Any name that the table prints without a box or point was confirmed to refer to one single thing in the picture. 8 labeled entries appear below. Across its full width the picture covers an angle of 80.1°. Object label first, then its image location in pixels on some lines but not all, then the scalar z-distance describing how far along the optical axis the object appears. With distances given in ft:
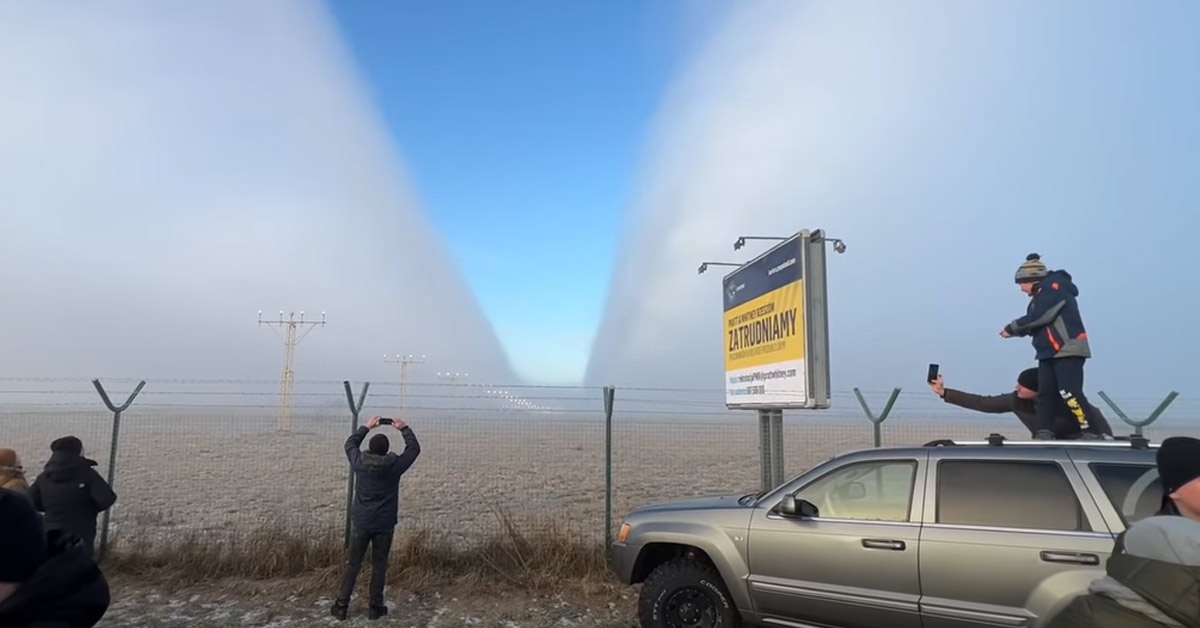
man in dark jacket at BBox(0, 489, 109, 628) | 6.42
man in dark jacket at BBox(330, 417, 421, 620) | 20.97
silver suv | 13.80
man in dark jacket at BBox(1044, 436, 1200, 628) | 6.86
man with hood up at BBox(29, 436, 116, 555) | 18.98
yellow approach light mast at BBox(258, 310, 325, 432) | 33.01
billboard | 24.43
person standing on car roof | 21.06
